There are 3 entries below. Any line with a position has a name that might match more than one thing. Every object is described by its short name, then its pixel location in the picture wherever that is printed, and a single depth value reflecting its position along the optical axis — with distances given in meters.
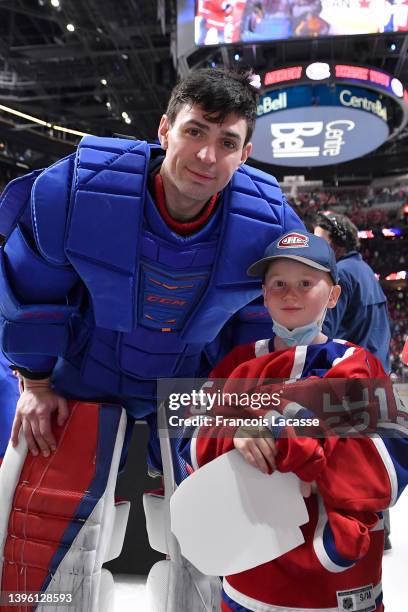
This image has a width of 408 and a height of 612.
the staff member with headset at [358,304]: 2.08
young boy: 0.83
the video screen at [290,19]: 7.39
